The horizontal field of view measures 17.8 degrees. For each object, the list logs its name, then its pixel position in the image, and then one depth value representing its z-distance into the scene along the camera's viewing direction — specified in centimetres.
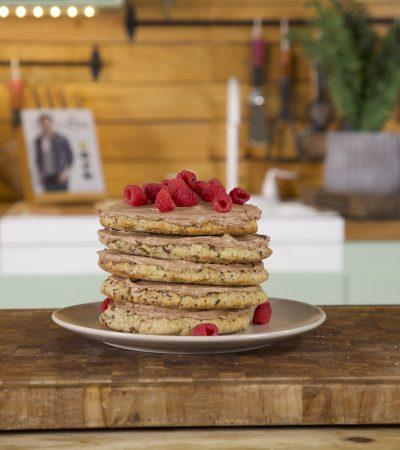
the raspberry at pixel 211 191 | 126
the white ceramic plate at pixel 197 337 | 117
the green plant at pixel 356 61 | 292
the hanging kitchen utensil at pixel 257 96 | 329
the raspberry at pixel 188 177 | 126
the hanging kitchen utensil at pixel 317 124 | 330
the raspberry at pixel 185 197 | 124
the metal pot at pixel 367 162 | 291
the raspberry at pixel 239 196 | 129
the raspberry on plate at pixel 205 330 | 120
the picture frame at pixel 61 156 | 305
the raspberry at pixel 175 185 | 124
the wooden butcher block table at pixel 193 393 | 110
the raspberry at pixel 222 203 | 123
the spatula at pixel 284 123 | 331
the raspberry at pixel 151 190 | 127
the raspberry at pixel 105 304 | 129
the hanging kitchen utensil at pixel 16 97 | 323
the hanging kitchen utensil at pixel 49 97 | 328
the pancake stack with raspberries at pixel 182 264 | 121
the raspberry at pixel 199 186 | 127
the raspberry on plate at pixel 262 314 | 129
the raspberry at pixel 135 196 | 126
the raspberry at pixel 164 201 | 122
